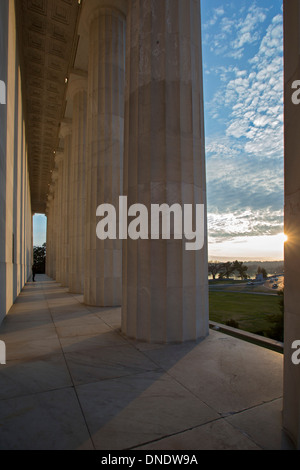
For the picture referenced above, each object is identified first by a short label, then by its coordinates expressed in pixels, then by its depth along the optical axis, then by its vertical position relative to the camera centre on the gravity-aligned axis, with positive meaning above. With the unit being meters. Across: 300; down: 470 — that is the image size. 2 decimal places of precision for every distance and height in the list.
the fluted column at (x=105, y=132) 15.60 +6.52
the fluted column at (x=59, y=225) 35.16 +2.67
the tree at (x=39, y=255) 97.50 -3.91
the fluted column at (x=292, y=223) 3.72 +0.29
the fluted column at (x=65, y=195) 29.41 +5.48
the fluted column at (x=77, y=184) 22.12 +5.25
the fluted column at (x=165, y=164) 8.41 +2.59
